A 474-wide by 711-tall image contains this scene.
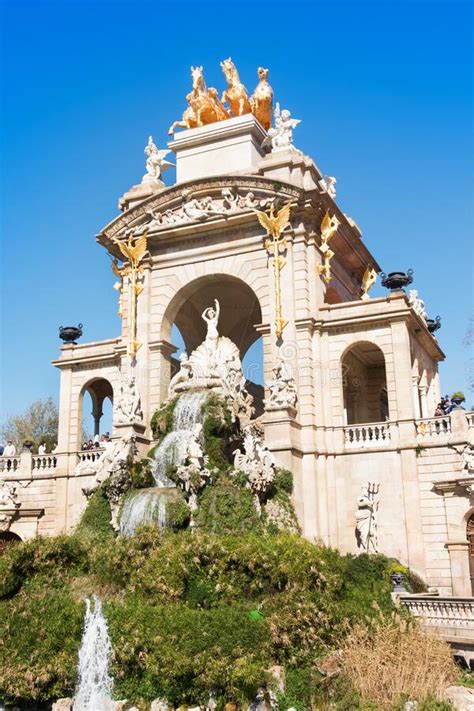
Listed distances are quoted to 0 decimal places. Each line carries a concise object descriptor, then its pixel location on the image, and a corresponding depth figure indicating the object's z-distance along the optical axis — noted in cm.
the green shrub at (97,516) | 2292
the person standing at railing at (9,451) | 3008
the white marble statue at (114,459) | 2328
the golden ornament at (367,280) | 3259
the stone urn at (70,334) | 3041
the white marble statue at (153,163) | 3016
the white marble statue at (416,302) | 2918
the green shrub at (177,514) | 2117
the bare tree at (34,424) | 4769
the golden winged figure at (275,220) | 2592
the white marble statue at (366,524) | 2252
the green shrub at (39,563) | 1759
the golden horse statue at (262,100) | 3175
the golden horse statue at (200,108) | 3188
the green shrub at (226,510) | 2098
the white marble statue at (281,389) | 2417
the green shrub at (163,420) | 2483
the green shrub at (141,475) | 2331
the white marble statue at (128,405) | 2619
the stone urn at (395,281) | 2498
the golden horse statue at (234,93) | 3177
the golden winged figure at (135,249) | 2812
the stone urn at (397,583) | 1828
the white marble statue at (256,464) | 2195
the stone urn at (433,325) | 3247
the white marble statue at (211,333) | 2688
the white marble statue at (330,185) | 2908
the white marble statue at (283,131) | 2792
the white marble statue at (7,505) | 2830
